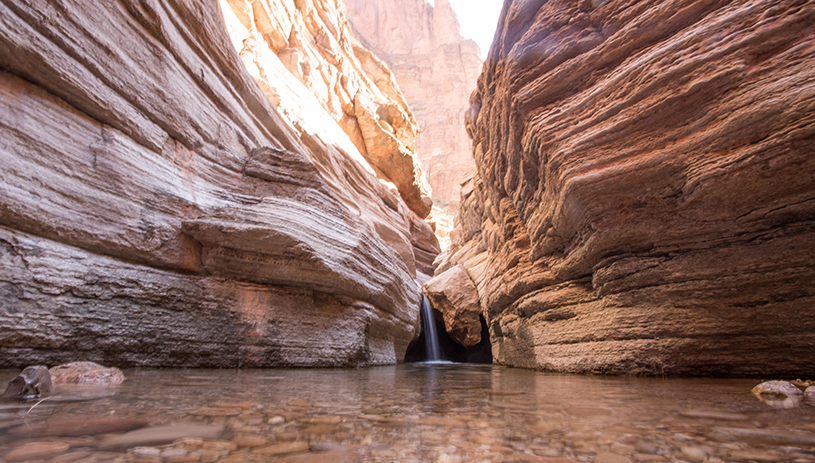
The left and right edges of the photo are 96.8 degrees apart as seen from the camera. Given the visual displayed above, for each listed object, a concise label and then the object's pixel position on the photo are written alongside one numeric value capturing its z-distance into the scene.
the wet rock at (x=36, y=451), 1.18
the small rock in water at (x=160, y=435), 1.38
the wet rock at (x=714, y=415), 2.05
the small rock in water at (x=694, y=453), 1.35
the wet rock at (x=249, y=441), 1.47
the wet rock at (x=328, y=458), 1.31
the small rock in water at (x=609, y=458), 1.35
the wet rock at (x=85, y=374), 3.27
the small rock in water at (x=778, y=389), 2.90
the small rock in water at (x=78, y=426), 1.50
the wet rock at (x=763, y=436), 1.56
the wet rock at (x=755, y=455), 1.32
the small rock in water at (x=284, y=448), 1.39
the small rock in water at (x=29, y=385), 2.29
